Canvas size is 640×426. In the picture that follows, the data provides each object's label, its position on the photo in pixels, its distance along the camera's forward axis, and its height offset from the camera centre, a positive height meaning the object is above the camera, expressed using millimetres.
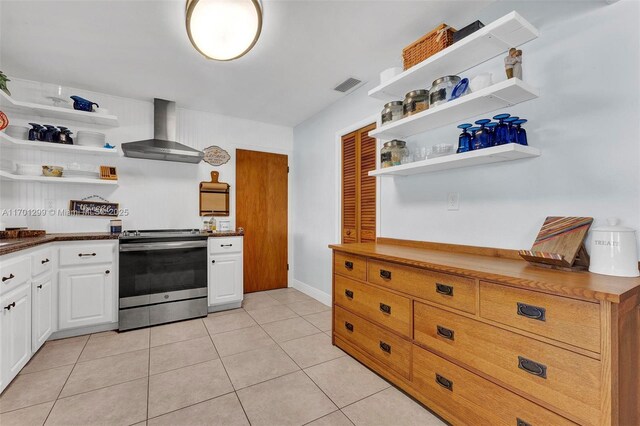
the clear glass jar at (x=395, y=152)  2324 +501
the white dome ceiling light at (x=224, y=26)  1665 +1161
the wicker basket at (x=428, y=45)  1875 +1162
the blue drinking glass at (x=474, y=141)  1729 +440
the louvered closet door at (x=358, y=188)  2969 +289
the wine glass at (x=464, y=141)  1775 +455
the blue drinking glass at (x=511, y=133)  1602 +448
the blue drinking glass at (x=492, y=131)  1660 +481
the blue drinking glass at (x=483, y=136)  1685 +459
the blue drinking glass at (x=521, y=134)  1609 +443
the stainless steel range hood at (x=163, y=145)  3154 +798
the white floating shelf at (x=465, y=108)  1545 +665
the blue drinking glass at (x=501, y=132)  1613 +459
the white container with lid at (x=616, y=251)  1209 -167
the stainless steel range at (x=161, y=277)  2846 -657
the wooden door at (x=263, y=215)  4152 -11
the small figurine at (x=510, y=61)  1577 +840
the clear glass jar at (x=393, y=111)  2283 +822
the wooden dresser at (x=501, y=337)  1028 -566
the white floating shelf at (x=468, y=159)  1558 +337
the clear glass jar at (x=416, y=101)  2049 +811
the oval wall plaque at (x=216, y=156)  3896 +815
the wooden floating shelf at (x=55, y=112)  2682 +1050
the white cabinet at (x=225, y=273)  3320 -692
